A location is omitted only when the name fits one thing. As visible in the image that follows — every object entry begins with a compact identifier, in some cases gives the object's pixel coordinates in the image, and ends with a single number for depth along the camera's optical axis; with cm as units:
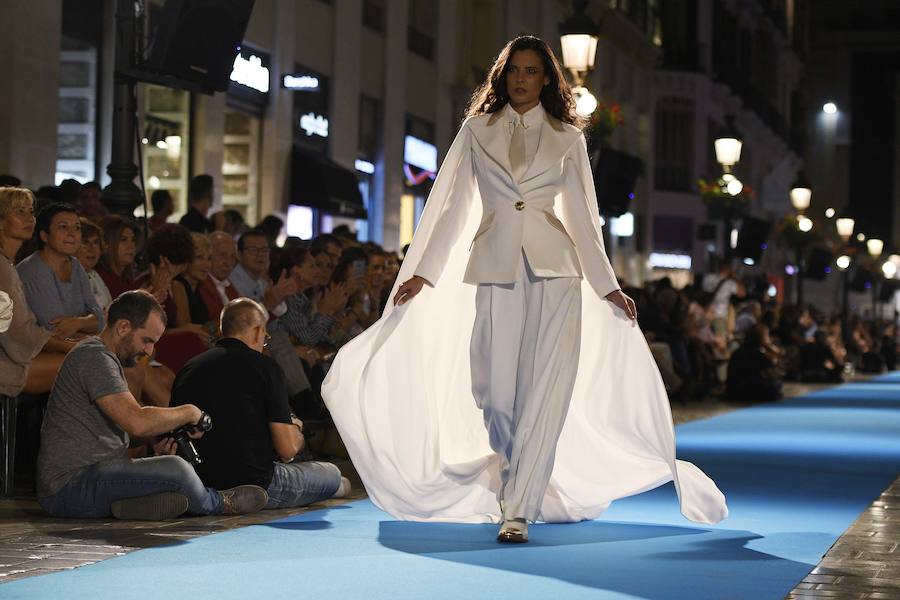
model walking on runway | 834
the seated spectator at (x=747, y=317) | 2959
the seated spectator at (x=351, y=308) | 1299
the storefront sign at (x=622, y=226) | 4453
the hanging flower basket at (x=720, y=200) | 2938
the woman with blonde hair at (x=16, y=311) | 955
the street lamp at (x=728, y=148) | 2592
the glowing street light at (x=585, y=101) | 1820
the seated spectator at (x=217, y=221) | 1557
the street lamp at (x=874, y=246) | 5609
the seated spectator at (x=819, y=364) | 3338
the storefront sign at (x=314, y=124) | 2409
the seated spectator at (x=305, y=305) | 1254
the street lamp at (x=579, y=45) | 1814
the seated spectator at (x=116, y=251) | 1175
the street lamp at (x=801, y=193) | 3907
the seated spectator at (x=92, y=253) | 1109
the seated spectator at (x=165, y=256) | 1136
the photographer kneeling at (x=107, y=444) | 860
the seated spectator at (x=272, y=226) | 1706
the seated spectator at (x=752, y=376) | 2391
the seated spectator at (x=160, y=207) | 1479
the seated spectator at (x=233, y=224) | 1575
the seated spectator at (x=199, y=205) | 1524
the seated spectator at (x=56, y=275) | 1020
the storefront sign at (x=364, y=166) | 2623
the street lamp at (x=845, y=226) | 4466
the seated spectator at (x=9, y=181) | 1222
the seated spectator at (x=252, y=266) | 1317
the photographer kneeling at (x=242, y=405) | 907
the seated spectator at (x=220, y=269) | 1214
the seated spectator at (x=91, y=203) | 1352
